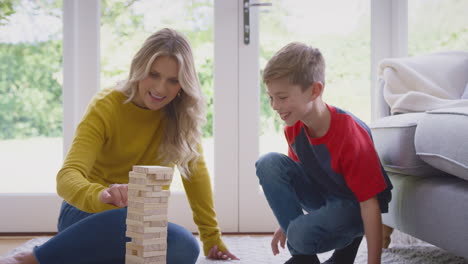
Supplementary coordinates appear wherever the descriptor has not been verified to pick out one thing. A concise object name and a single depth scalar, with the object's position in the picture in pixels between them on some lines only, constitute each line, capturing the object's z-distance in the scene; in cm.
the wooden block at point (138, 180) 232
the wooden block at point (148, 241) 234
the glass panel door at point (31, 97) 365
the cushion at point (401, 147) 268
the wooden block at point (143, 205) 233
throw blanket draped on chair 295
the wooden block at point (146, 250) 234
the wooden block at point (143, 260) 234
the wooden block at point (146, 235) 234
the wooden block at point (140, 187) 232
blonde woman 255
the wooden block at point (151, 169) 232
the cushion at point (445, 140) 245
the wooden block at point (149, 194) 233
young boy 256
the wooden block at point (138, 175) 232
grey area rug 293
